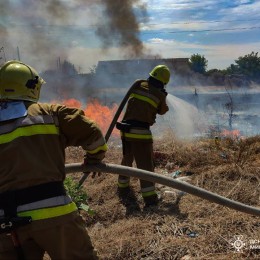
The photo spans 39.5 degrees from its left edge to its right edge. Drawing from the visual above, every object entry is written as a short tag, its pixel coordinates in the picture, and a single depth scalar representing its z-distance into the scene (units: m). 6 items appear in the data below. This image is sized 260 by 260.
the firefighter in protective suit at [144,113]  5.31
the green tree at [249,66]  34.88
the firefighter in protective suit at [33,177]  2.29
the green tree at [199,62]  39.69
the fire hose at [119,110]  5.18
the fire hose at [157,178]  3.08
